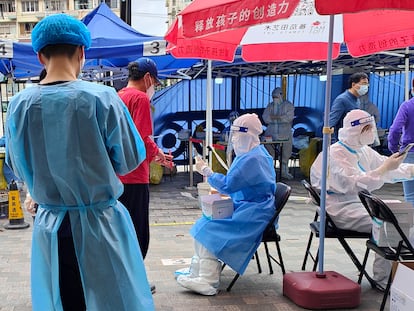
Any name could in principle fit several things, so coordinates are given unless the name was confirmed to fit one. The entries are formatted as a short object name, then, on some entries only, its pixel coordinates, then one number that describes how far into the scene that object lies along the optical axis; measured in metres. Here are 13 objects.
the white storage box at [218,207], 3.34
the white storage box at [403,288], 2.42
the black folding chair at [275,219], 3.36
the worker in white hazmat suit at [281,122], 9.29
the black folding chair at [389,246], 2.84
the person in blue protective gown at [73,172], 1.71
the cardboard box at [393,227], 2.97
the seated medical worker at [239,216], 3.27
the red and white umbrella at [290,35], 2.94
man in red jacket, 3.00
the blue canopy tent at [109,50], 5.74
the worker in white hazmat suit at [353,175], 3.35
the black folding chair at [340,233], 3.36
